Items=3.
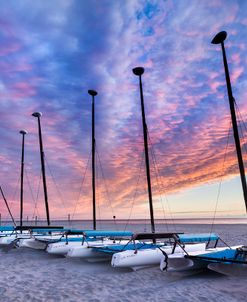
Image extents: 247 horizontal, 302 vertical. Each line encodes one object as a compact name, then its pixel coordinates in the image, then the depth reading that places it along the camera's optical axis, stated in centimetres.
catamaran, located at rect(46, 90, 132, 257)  1123
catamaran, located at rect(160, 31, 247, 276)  871
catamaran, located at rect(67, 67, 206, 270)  953
